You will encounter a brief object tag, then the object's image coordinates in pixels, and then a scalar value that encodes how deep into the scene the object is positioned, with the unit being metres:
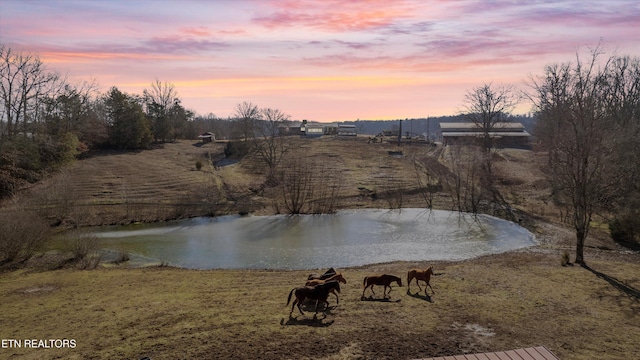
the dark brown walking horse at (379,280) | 15.29
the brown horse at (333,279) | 14.89
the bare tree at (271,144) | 58.33
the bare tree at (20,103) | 42.59
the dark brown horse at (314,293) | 13.33
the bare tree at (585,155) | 20.25
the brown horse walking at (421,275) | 15.91
